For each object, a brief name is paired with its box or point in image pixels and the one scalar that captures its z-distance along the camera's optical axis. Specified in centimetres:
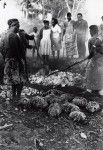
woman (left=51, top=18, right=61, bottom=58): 1092
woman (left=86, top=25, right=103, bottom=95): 813
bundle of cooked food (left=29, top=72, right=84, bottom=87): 950
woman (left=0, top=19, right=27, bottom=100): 709
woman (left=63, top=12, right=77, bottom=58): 1095
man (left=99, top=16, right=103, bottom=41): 1186
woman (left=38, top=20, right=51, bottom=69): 1043
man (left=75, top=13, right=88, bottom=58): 1149
